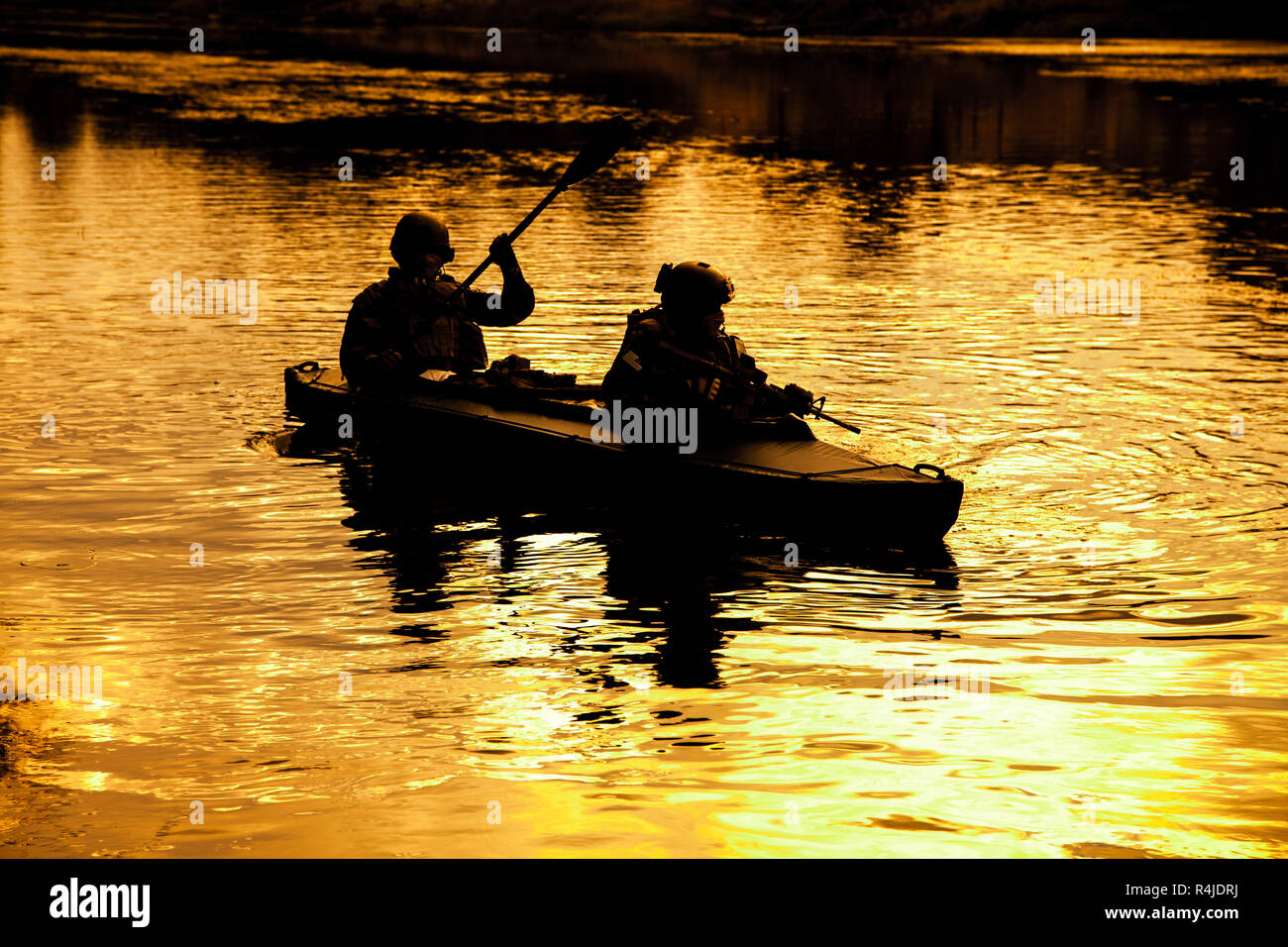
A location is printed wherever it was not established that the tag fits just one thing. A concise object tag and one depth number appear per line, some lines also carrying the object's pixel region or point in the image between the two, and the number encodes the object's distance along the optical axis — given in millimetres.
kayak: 9477
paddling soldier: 12289
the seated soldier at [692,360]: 10078
